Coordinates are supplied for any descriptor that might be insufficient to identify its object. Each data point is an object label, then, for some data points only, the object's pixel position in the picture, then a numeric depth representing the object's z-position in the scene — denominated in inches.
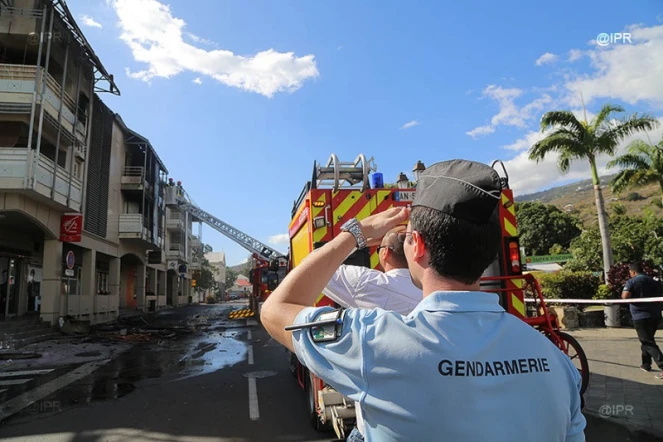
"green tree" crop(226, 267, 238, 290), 4575.8
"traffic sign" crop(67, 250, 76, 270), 579.0
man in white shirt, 94.5
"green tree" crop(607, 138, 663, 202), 729.6
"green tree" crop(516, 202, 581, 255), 1811.0
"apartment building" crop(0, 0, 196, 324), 588.7
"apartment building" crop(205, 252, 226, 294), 3688.5
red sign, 685.3
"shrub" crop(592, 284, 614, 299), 560.4
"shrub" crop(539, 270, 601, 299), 588.4
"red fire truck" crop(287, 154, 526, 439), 190.4
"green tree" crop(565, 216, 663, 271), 887.1
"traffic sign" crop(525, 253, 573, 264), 1411.2
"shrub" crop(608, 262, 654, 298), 554.9
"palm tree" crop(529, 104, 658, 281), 635.5
